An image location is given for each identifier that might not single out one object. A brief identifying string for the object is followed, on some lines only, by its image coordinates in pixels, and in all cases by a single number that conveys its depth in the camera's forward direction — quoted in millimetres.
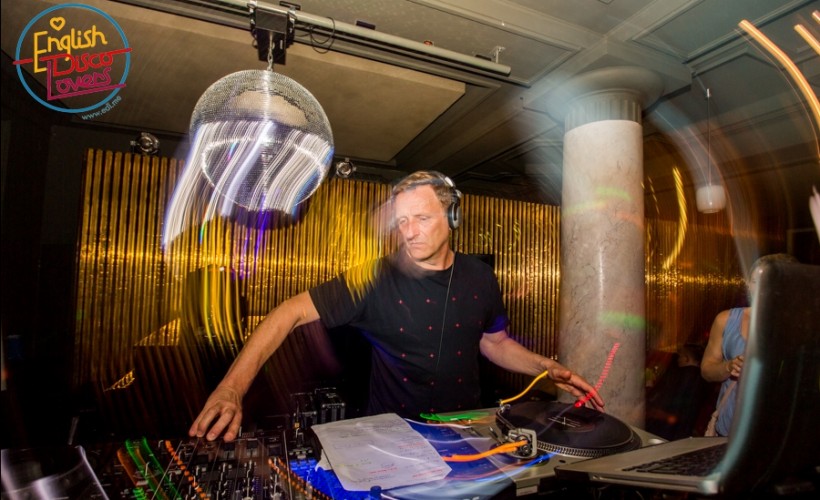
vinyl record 1025
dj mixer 805
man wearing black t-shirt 1779
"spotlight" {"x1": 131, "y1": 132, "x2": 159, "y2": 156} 3451
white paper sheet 872
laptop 586
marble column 3316
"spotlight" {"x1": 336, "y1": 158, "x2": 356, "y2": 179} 4023
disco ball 1868
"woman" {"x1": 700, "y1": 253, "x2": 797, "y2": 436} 2236
